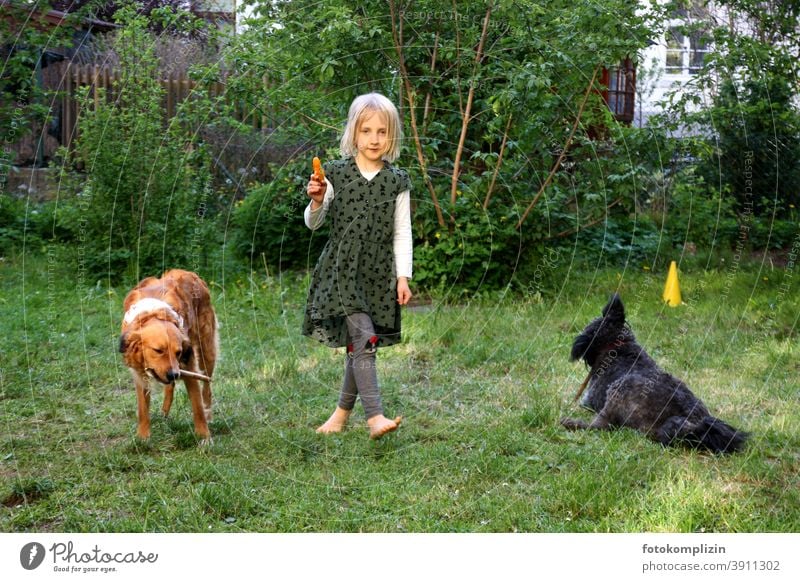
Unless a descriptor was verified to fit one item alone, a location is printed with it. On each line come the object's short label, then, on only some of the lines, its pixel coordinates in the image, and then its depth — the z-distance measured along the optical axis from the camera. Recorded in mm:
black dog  3488
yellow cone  5305
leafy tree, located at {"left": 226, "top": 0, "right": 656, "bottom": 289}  5000
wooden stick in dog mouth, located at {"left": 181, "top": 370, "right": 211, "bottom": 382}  3412
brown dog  3270
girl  3631
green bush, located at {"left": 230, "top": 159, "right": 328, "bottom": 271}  6102
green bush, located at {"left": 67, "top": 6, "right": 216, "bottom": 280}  5488
